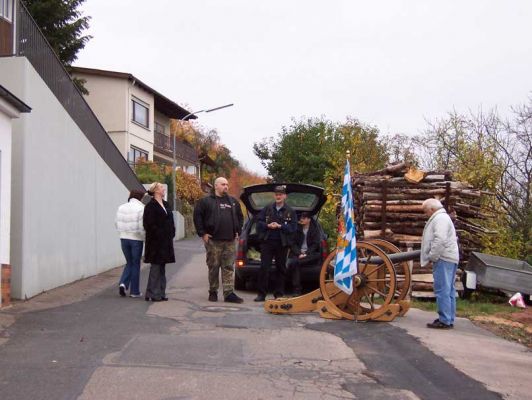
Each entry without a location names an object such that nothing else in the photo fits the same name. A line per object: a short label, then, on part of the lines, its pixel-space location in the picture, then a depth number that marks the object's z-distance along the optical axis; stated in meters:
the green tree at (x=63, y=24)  24.23
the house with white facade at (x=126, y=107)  34.41
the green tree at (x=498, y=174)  13.93
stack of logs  11.57
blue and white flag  7.54
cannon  7.78
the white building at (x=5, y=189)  8.22
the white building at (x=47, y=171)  9.08
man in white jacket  7.72
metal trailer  10.14
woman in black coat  9.39
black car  10.65
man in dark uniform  9.58
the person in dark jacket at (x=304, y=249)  10.07
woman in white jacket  9.86
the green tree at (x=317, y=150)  28.91
